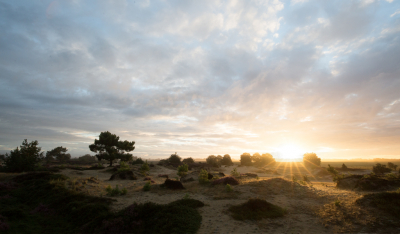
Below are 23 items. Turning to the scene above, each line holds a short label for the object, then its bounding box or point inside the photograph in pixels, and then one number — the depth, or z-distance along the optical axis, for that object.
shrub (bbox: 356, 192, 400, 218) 10.15
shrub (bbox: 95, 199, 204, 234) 8.53
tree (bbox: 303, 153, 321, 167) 55.79
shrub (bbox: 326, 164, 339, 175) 28.38
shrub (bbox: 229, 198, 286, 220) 10.37
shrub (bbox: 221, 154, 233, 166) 72.61
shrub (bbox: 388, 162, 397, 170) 47.56
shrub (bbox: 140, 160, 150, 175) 32.38
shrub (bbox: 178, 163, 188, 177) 29.89
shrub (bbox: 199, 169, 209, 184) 22.55
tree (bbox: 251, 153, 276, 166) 66.50
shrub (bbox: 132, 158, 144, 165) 56.57
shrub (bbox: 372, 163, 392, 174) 39.45
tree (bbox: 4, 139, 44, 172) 28.39
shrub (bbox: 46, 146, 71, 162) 63.72
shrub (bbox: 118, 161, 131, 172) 29.44
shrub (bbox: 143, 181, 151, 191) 19.09
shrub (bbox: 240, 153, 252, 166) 68.44
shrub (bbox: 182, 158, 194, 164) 71.50
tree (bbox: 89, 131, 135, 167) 44.09
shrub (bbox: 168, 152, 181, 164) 66.44
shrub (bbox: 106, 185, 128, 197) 16.69
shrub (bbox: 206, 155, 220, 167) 67.72
